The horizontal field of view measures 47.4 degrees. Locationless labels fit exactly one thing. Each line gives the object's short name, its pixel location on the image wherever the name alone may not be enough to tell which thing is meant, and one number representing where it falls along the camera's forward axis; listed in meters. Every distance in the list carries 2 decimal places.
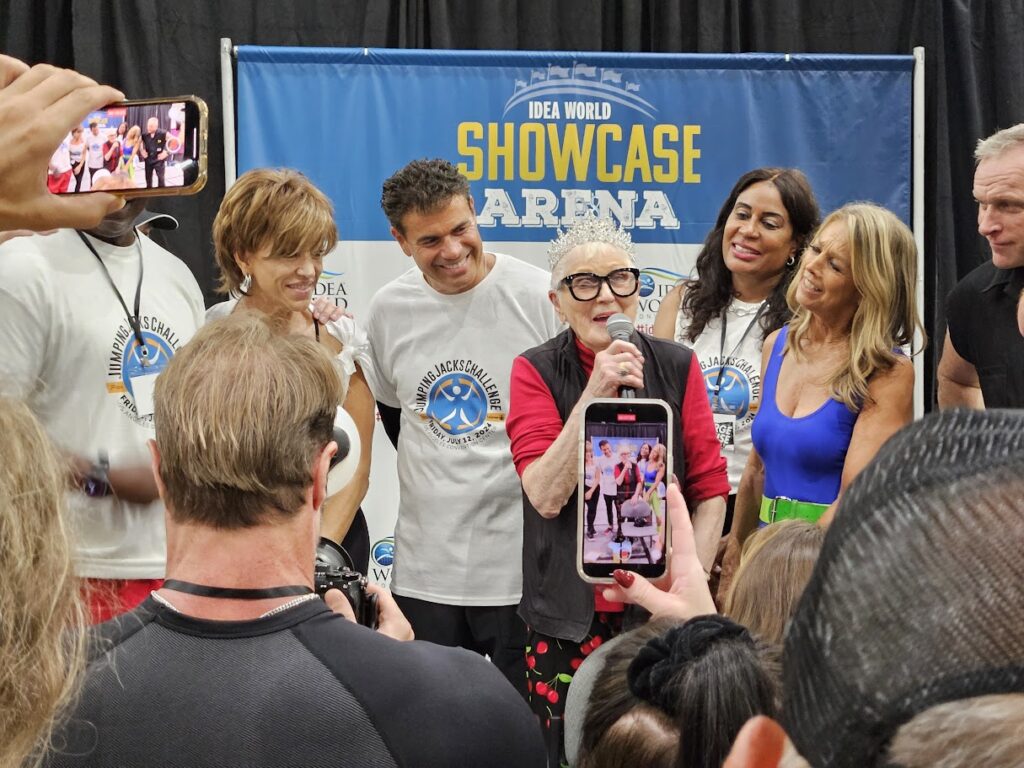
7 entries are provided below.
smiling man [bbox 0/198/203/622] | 2.14
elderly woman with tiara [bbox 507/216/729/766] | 2.36
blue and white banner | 4.17
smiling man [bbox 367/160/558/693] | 2.93
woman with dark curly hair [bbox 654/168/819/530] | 2.96
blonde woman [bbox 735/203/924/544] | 2.41
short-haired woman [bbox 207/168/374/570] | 2.67
